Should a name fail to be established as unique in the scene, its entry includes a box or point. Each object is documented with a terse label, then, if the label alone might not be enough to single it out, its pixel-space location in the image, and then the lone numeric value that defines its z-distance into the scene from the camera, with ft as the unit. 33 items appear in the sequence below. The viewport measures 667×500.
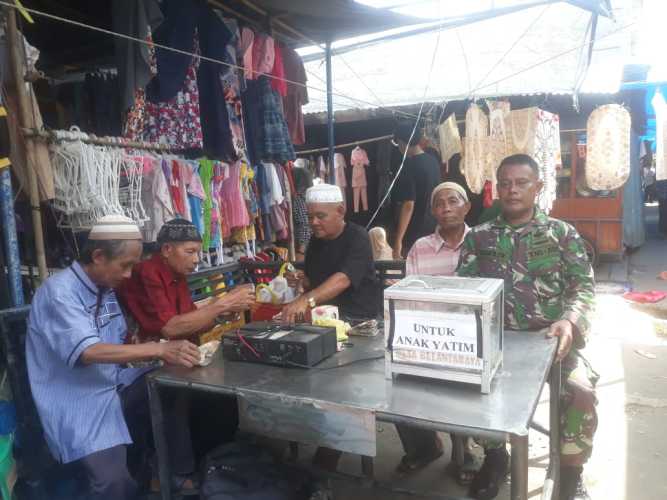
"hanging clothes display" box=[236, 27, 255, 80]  15.07
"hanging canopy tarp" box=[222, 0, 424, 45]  13.69
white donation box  5.43
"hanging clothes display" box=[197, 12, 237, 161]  13.88
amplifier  6.62
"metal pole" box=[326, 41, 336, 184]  16.84
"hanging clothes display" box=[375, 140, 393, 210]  28.04
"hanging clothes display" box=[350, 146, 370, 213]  28.19
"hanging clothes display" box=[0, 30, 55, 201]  9.56
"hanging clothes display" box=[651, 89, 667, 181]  21.65
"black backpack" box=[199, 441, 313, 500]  7.24
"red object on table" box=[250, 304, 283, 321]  10.48
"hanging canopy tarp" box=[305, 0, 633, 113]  22.16
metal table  5.11
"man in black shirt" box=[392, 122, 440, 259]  18.03
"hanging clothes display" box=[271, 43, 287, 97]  16.38
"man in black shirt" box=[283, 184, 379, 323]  9.63
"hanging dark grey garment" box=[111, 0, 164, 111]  12.10
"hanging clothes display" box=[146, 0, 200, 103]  12.87
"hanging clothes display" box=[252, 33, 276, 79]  15.56
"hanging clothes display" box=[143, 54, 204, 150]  13.48
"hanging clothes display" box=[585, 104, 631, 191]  21.33
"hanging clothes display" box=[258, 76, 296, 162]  16.06
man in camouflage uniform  7.89
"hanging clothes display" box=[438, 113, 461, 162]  22.58
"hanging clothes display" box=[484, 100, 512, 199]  20.77
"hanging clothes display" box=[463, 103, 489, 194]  20.85
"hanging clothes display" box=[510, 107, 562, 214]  20.48
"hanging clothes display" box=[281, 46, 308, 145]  17.24
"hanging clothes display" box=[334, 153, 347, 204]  27.94
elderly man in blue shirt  6.73
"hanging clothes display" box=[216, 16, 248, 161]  14.60
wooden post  9.43
